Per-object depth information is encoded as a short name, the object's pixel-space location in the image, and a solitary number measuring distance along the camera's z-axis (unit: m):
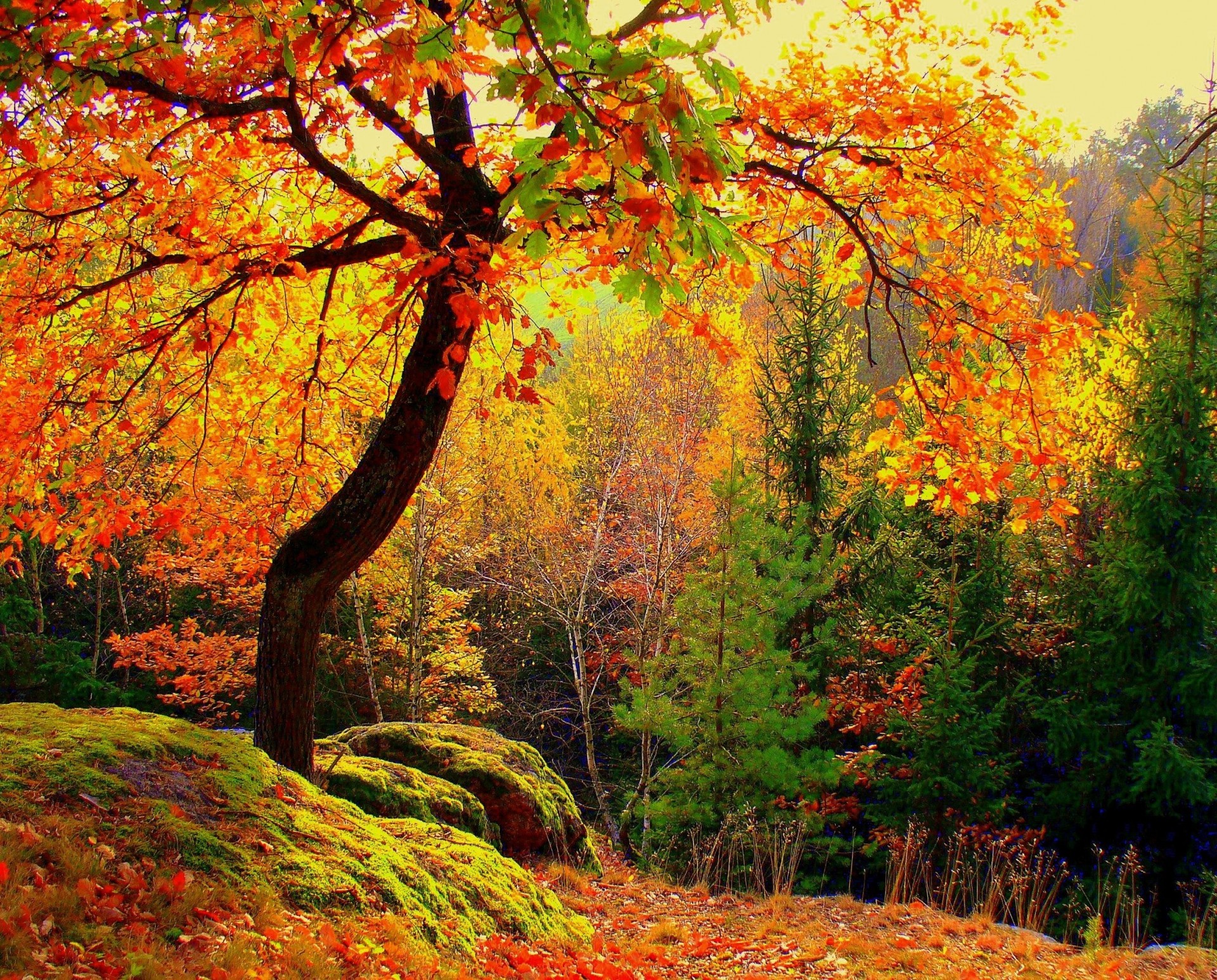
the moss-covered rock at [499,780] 6.50
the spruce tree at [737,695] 8.06
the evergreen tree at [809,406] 11.73
